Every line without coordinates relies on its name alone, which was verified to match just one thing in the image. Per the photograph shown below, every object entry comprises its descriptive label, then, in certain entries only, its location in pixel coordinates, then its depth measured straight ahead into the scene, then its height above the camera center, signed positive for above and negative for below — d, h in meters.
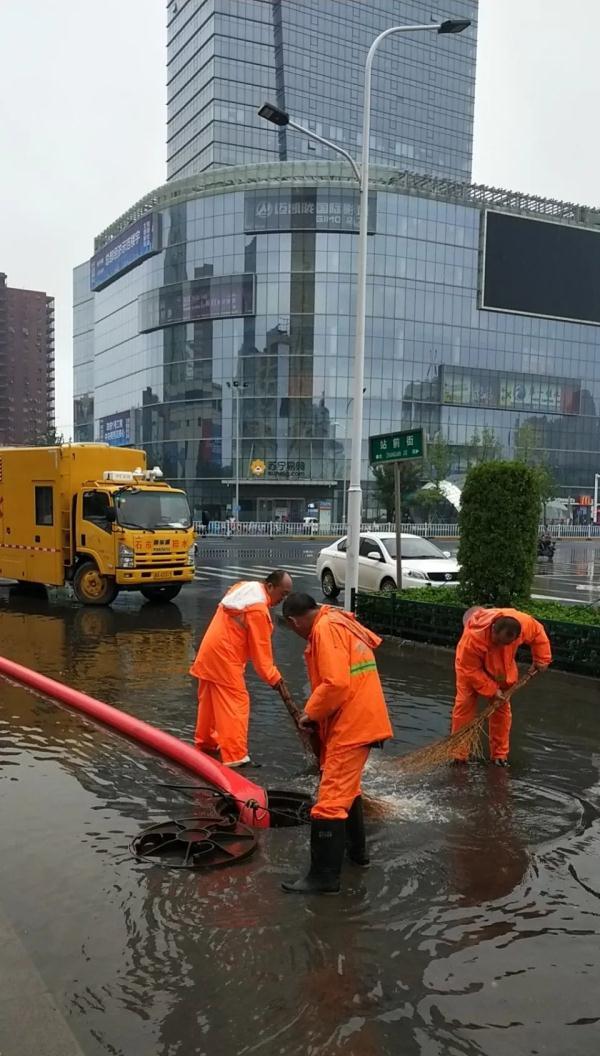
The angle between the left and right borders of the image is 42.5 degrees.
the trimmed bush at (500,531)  10.13 -0.21
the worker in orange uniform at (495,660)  5.50 -1.08
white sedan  14.18 -1.02
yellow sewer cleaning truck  14.46 -0.26
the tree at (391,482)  55.47 +2.32
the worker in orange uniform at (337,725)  3.82 -1.07
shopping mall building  66.44 +17.30
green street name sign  11.55 +1.04
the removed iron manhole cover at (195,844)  4.27 -1.93
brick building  153.62 +29.95
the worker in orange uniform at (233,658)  5.54 -1.08
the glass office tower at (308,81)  101.44 +60.22
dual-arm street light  12.34 +2.97
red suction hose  4.88 -1.86
